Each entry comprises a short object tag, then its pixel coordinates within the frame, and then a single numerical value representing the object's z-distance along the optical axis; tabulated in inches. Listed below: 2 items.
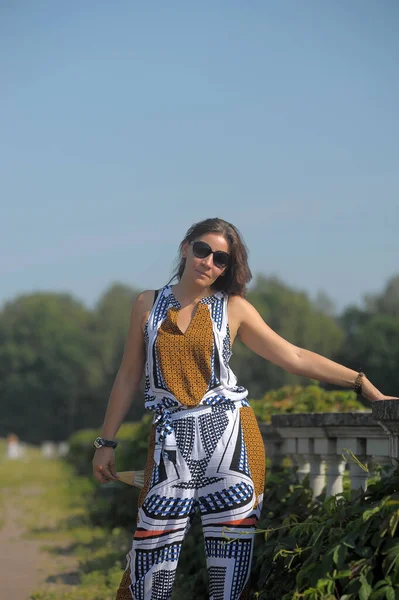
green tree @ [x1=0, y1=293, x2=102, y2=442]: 3390.7
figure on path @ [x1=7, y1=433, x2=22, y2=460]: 1924.2
